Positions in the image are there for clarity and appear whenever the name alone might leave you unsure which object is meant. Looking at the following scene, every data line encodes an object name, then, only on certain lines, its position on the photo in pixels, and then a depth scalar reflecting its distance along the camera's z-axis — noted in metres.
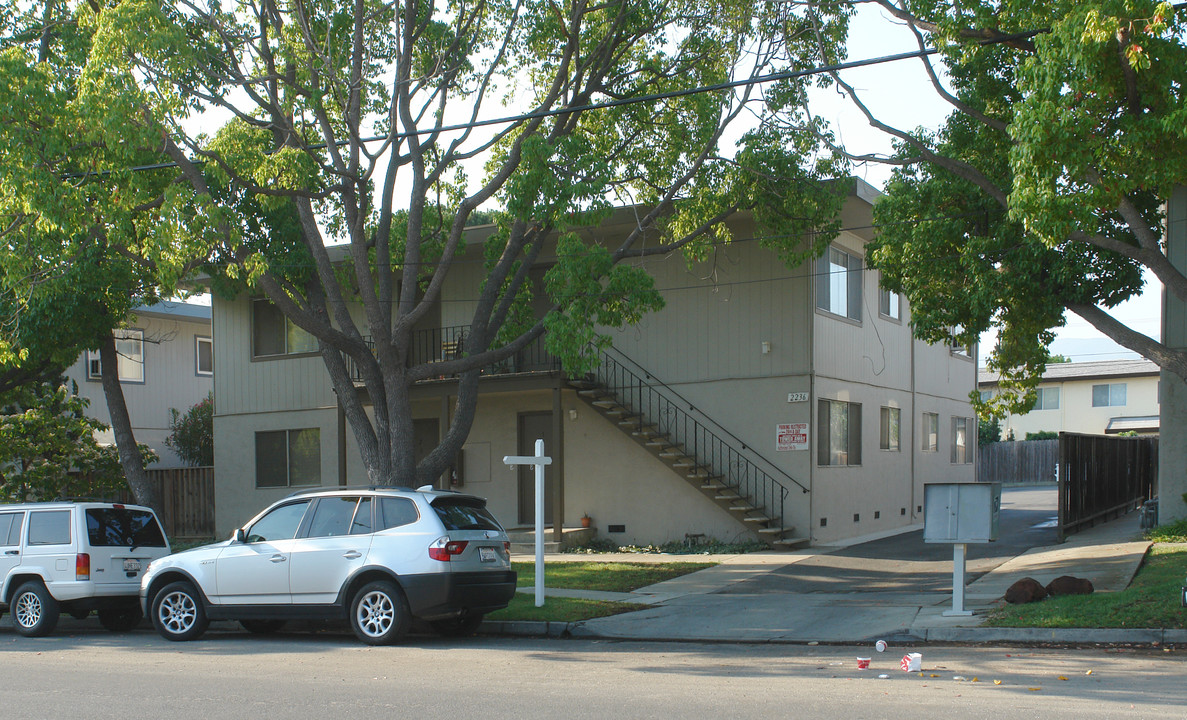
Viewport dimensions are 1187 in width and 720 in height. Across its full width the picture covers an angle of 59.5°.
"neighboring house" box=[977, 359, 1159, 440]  44.09
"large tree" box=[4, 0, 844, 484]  13.84
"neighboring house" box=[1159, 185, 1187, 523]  17.05
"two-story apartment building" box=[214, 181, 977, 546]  18.91
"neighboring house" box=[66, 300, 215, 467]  30.64
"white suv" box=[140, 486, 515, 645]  10.41
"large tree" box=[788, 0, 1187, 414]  10.30
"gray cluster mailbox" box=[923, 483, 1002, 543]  10.42
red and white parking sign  18.59
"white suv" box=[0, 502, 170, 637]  12.14
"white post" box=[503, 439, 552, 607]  12.30
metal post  10.59
